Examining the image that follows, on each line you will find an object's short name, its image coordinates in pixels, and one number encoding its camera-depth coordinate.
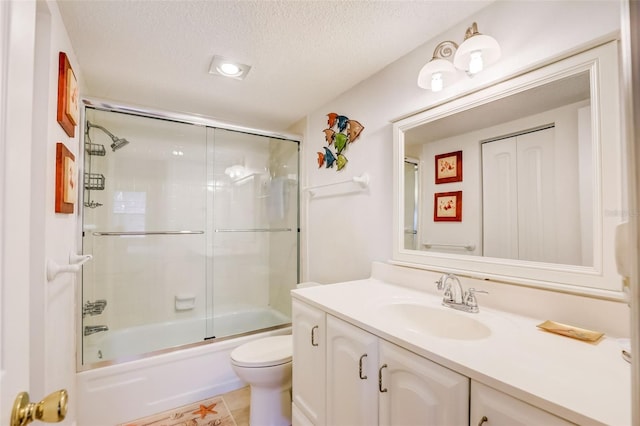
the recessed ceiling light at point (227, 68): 1.76
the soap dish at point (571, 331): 0.89
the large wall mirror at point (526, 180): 0.98
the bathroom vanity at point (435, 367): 0.65
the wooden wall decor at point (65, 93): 1.29
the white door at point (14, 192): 0.45
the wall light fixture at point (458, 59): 1.21
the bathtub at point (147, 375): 1.76
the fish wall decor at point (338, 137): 2.08
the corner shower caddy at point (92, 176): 1.99
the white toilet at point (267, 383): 1.66
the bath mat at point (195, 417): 1.80
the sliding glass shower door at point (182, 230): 2.24
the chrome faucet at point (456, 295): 1.20
